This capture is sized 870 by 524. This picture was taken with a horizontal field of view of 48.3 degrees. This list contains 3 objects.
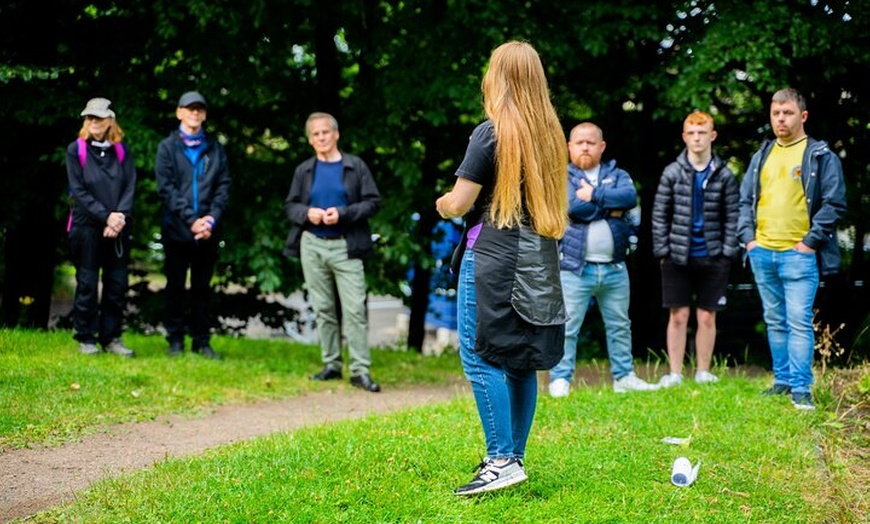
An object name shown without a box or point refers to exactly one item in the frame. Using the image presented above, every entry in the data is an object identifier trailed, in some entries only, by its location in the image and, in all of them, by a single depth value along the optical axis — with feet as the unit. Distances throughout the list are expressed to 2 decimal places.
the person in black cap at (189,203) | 28.25
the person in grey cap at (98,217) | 26.86
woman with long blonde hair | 14.42
